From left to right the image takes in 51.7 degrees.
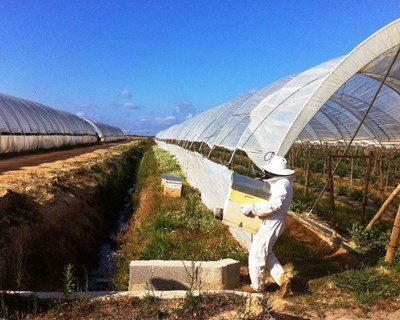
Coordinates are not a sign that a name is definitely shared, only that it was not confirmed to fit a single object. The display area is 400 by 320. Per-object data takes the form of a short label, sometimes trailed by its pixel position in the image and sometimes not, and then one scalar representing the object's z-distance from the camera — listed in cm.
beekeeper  490
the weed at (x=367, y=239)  712
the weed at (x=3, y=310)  377
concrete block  520
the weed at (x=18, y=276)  400
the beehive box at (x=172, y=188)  1167
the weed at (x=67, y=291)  398
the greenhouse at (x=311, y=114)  588
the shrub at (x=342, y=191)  1425
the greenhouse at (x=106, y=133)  5072
